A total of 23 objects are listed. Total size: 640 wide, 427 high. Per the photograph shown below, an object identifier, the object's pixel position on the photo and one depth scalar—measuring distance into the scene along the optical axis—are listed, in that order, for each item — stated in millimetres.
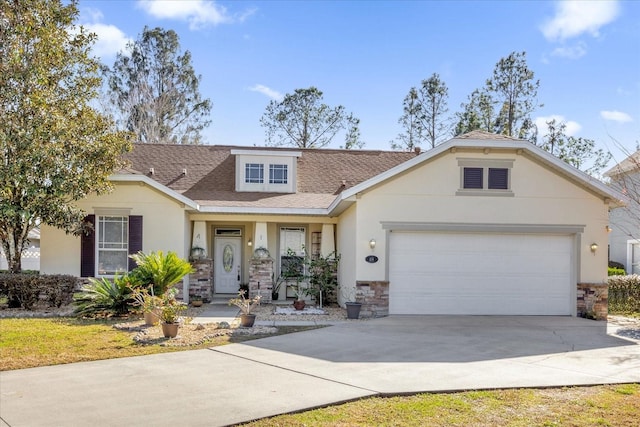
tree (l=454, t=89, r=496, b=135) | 29469
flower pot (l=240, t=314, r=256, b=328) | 10664
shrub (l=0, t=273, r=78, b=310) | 12820
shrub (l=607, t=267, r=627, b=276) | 19000
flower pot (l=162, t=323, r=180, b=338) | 9580
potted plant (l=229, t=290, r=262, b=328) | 10625
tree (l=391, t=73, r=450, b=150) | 30391
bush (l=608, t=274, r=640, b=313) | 15531
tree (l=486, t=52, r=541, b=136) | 27688
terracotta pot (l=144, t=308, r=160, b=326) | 10770
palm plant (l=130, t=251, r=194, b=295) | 12211
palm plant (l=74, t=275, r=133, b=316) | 12117
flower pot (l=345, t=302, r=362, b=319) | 12383
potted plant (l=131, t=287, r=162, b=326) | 10234
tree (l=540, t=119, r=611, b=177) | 28141
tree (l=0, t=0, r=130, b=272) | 12812
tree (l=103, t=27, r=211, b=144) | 31422
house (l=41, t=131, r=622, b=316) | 12969
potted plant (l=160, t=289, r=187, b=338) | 9578
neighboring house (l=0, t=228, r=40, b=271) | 25844
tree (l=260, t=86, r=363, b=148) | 31547
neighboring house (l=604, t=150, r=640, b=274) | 19875
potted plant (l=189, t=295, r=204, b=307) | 14766
